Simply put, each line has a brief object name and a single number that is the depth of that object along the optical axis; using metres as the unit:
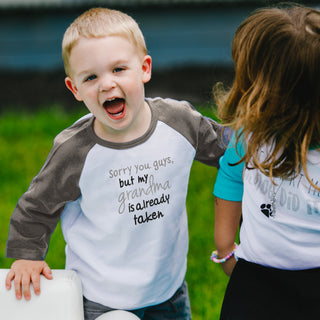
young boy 1.36
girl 1.24
